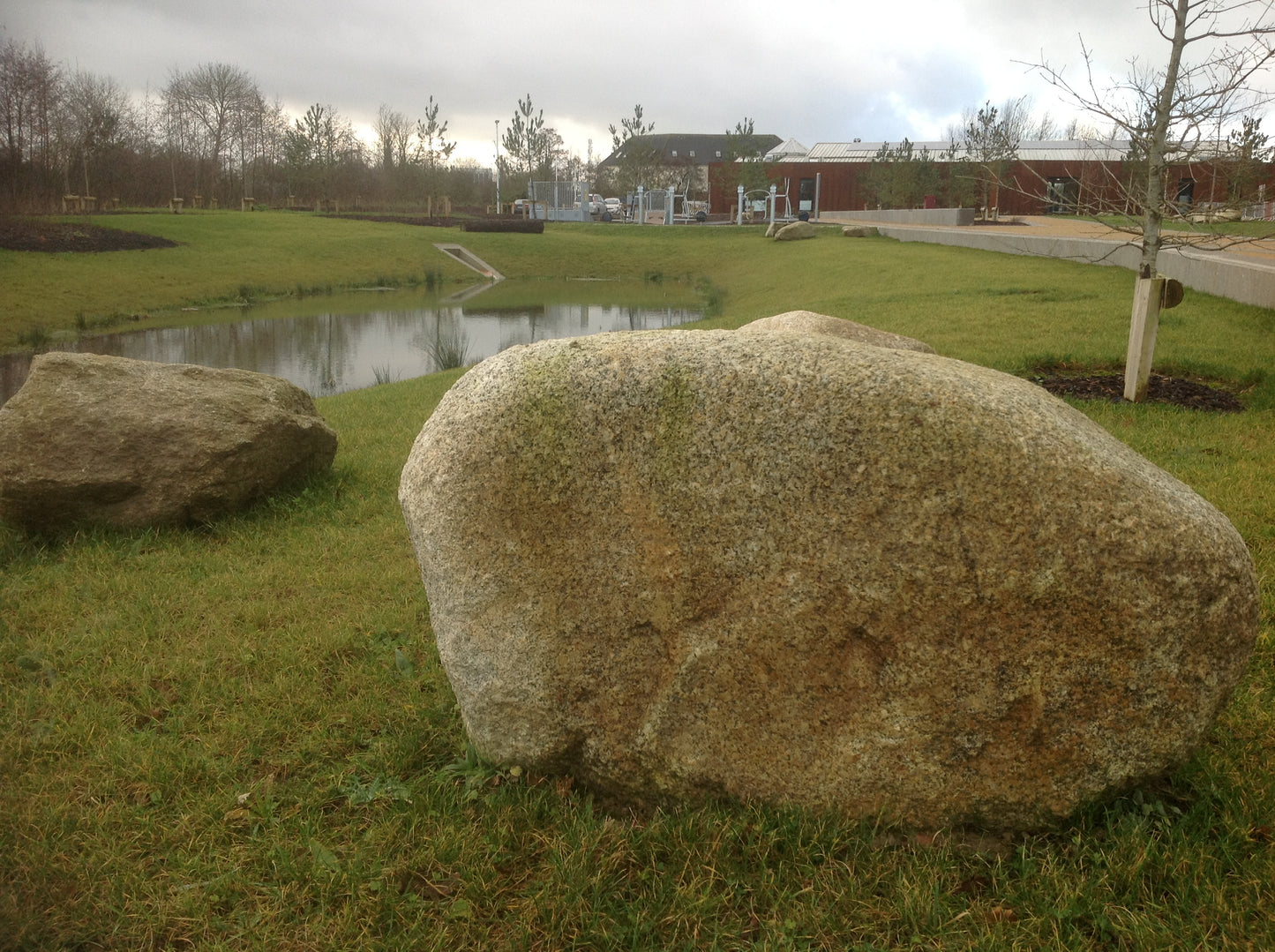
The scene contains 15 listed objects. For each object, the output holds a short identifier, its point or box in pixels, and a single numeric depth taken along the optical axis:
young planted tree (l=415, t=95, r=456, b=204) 62.84
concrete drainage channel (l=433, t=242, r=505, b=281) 38.50
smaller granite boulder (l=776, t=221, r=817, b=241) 38.66
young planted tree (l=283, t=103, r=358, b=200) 55.53
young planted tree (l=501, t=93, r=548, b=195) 70.88
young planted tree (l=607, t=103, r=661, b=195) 67.12
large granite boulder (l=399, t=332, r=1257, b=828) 2.71
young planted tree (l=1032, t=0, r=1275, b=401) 8.66
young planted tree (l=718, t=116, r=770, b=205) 56.31
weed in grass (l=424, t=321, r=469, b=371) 16.64
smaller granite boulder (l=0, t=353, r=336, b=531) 6.09
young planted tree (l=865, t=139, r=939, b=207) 46.38
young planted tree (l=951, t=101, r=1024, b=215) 40.41
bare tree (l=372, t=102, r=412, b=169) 62.16
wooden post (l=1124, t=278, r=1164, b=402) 8.69
